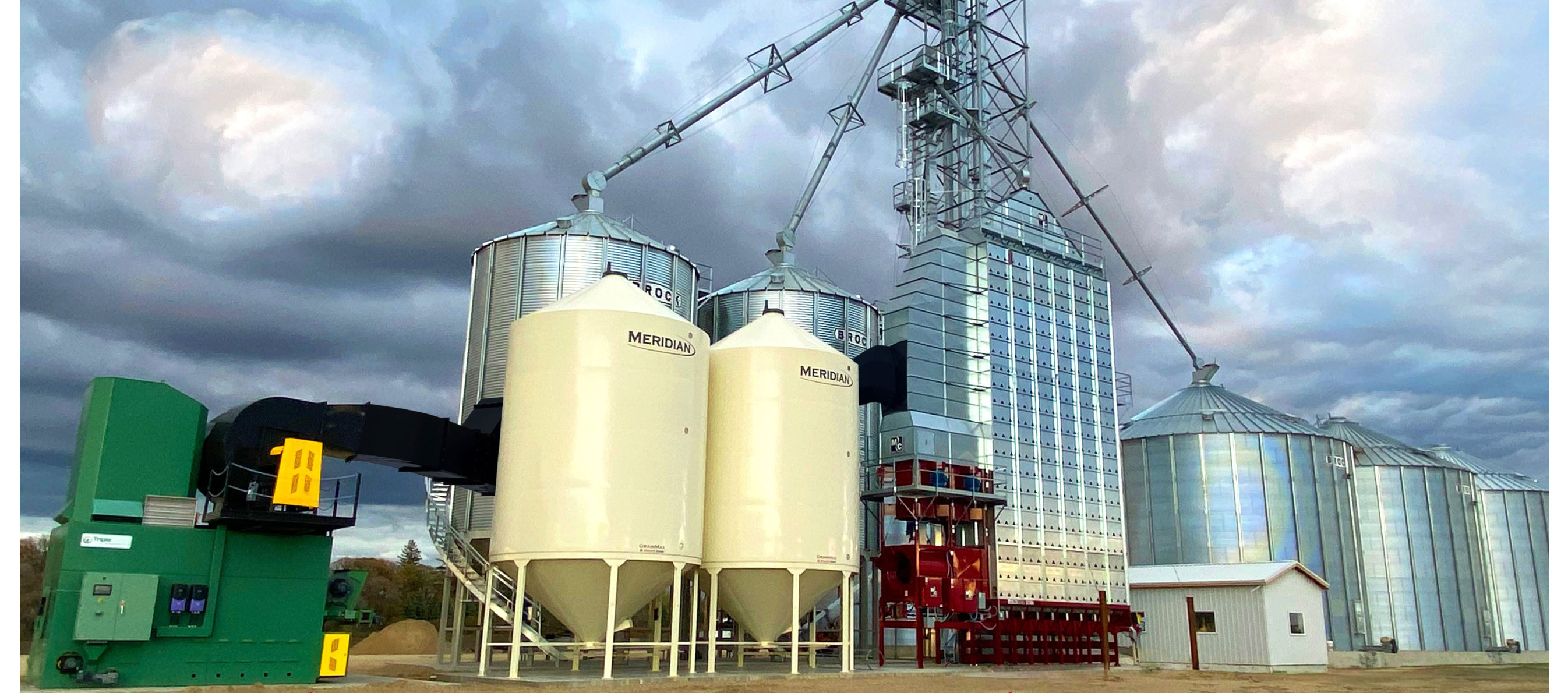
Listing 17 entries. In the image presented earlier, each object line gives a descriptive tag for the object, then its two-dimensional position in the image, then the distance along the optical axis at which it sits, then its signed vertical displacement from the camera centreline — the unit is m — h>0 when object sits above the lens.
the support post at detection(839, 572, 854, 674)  28.25 -0.74
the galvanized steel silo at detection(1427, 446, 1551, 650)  59.56 +3.11
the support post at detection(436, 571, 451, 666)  30.42 -0.35
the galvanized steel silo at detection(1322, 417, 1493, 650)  51.62 +2.86
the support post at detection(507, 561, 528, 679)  23.17 -0.43
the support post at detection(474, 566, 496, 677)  24.19 -0.52
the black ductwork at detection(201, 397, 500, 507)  23.08 +3.62
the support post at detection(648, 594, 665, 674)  26.72 -0.50
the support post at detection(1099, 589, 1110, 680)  30.11 -0.91
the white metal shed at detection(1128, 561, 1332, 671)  36.97 -0.31
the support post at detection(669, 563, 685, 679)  24.70 -0.55
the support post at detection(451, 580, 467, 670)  29.42 -0.78
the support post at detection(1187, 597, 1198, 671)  36.03 -0.77
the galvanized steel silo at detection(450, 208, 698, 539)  31.38 +9.56
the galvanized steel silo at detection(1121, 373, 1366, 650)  46.84 +4.90
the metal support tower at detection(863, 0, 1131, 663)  36.16 +8.85
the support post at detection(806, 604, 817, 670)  27.91 -1.13
